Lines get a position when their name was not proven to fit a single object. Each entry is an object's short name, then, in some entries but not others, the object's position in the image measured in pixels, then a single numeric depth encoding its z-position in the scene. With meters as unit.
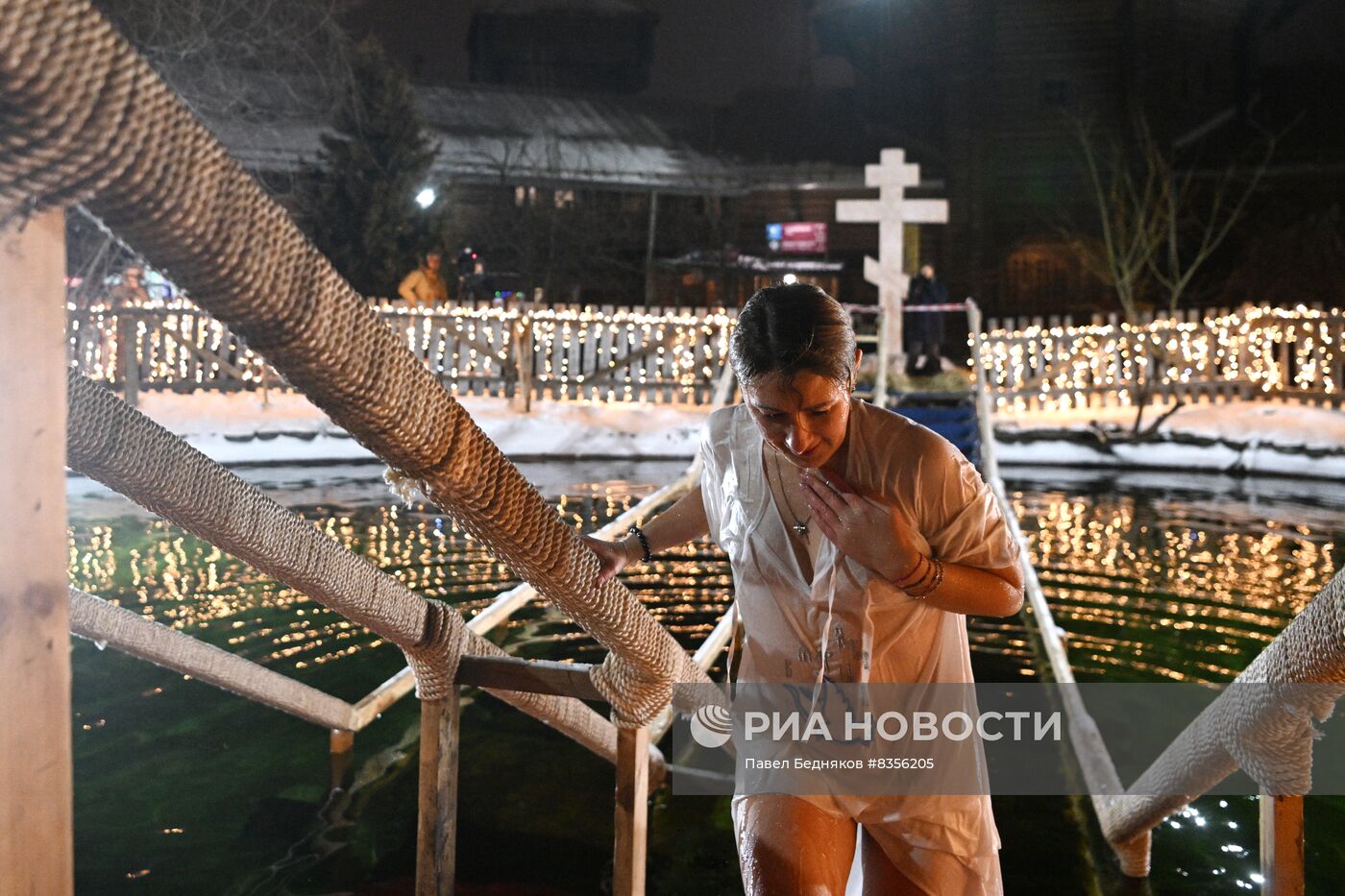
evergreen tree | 26.36
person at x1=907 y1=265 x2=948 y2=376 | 16.14
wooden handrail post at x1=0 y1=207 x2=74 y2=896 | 1.32
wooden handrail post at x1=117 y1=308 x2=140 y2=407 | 16.73
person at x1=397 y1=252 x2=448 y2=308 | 20.77
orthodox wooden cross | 14.94
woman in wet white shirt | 2.13
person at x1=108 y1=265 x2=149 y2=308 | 18.89
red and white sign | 33.22
